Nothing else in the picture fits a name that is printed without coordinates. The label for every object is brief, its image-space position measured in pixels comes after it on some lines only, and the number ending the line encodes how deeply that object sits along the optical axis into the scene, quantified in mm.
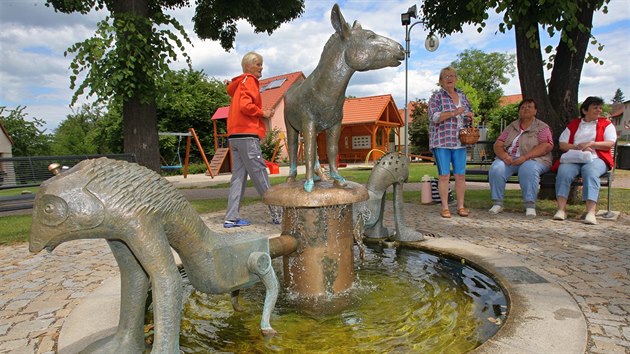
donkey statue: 2373
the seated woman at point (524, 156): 5480
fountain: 1379
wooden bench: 5293
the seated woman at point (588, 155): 5016
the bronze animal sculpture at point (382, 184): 3455
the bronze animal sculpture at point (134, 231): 1354
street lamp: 10180
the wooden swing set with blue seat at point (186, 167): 15688
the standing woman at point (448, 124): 5207
